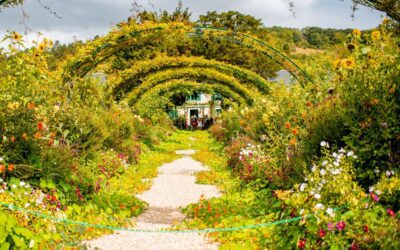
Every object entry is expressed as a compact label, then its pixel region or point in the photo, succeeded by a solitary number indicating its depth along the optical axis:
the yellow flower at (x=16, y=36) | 6.53
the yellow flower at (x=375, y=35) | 5.32
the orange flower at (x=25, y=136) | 5.77
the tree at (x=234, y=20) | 36.07
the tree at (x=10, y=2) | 5.41
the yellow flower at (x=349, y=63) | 5.40
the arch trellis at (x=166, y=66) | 11.20
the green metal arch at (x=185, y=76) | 18.23
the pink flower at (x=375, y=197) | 3.68
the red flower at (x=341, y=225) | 3.52
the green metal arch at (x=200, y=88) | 20.20
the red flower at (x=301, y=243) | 3.88
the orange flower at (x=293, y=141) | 6.94
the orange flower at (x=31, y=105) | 5.87
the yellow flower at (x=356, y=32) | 5.67
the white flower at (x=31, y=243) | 3.71
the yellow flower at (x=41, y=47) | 7.11
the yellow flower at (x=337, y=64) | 5.67
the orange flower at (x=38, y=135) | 5.88
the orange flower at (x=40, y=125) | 5.96
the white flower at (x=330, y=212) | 3.64
